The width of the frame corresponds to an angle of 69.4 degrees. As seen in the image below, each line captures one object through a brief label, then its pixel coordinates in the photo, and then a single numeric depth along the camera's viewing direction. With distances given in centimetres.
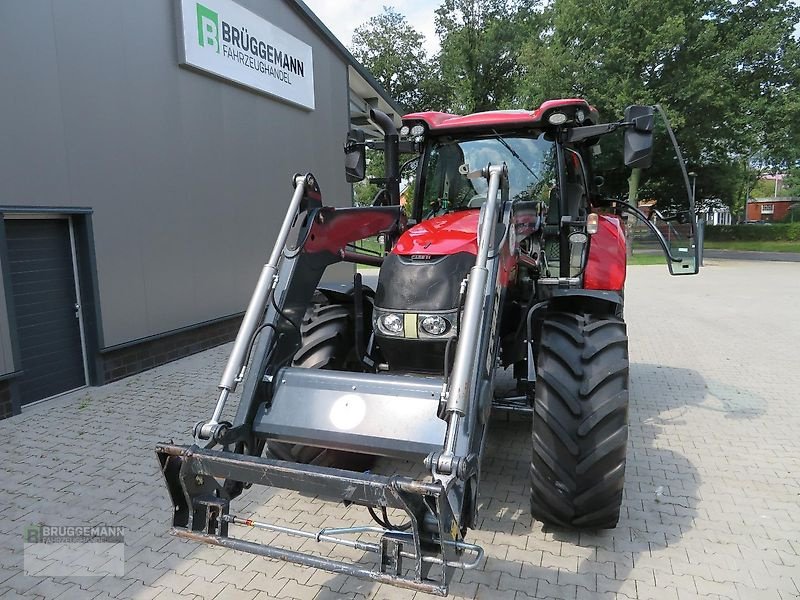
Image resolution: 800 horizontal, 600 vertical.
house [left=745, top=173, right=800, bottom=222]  5622
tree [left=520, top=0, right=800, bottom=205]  2184
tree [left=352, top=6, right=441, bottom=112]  3628
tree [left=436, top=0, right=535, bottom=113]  3191
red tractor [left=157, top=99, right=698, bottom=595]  242
